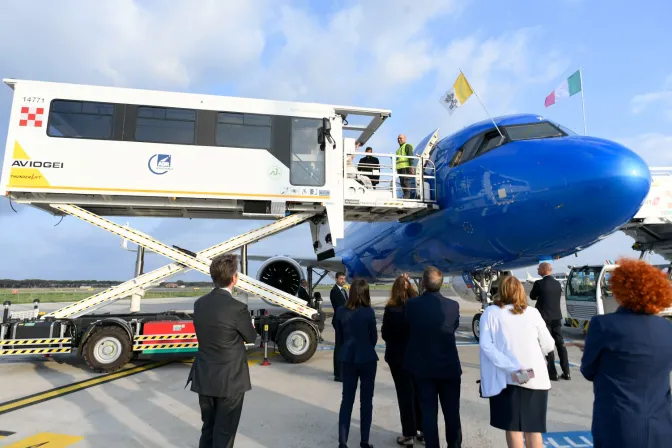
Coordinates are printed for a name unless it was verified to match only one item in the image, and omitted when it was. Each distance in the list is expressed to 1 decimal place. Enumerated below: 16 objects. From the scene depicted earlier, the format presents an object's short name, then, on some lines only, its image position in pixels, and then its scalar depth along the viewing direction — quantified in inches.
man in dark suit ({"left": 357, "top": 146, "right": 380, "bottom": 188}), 383.9
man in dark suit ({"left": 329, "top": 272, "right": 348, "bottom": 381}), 268.1
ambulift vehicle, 293.6
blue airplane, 247.6
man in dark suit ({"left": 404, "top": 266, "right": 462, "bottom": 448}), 146.9
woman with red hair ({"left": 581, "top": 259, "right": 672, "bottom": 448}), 93.5
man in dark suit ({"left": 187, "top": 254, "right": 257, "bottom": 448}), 128.3
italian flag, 373.7
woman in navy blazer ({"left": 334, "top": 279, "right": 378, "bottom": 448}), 159.6
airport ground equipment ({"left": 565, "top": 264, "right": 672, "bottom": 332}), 452.8
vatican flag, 348.8
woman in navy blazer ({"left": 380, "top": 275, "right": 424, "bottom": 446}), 165.9
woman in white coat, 123.8
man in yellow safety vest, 369.3
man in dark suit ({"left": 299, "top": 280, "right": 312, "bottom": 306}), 477.5
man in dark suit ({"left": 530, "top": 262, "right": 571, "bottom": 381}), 270.8
